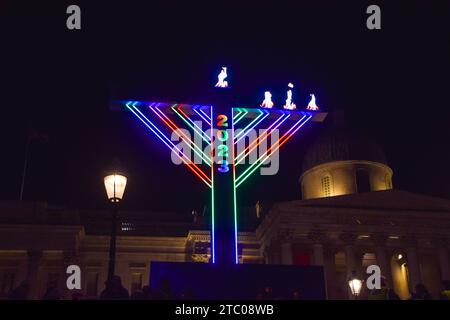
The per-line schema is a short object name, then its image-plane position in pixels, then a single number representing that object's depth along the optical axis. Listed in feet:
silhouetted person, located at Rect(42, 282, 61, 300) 40.48
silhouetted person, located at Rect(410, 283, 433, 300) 42.65
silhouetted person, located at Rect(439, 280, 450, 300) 43.68
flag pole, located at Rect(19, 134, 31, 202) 151.15
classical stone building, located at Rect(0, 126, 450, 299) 131.75
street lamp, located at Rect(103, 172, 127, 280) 44.19
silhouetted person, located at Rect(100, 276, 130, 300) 39.09
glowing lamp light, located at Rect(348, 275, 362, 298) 89.51
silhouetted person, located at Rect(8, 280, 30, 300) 40.98
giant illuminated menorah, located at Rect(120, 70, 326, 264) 55.77
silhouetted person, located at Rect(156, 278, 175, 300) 39.93
